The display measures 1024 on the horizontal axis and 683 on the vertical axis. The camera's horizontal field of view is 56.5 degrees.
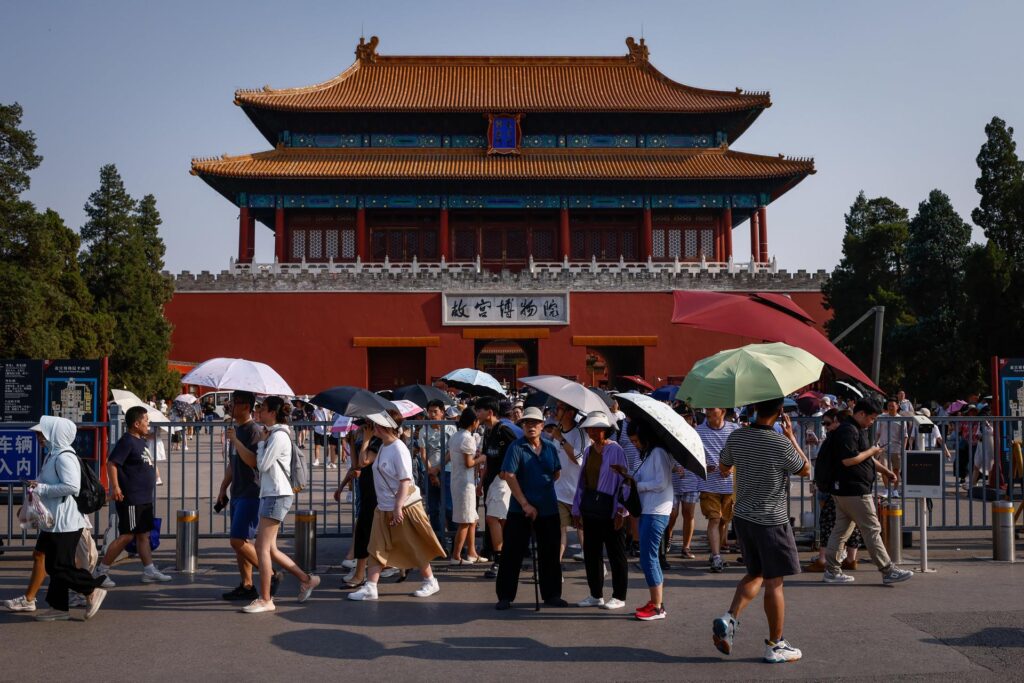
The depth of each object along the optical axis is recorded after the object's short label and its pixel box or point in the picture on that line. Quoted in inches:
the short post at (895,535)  281.0
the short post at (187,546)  280.1
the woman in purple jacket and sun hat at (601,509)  229.0
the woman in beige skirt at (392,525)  242.5
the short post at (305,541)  276.2
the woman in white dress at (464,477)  288.7
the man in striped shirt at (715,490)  283.9
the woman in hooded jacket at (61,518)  221.6
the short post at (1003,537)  292.8
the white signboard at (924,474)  280.1
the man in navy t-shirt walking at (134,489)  260.1
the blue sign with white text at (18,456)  303.3
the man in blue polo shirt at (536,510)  234.7
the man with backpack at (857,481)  256.5
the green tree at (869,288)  959.0
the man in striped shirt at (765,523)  188.2
